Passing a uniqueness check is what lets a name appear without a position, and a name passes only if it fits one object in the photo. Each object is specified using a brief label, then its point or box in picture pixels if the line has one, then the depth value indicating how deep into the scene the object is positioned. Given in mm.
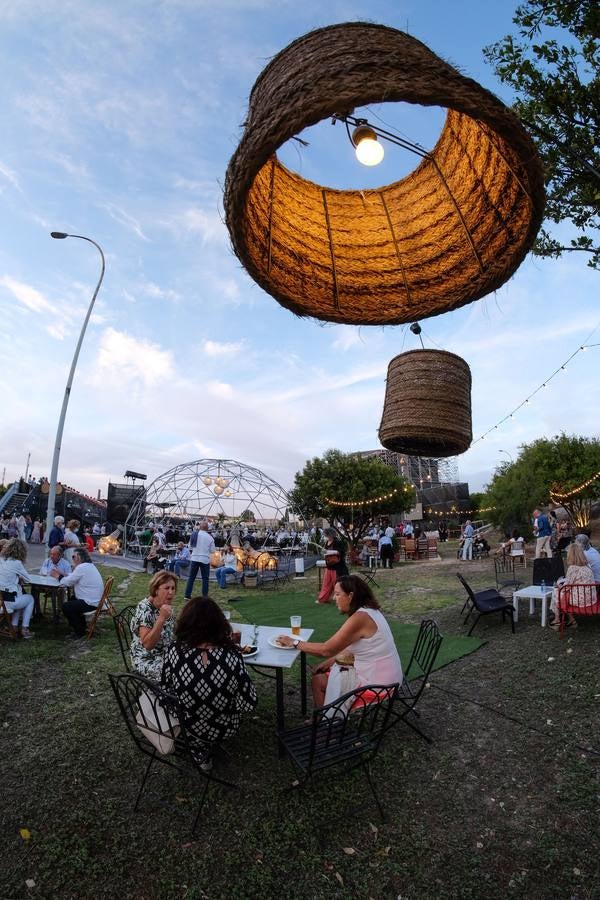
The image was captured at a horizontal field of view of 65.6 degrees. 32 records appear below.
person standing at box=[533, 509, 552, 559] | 13672
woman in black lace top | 3061
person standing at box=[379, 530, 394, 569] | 17672
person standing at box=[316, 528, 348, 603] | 9945
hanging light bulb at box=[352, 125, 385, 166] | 1721
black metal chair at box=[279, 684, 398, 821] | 2832
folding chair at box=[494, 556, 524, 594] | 10852
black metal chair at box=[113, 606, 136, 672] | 4883
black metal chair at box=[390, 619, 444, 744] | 3907
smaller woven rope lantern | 2326
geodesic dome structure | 25500
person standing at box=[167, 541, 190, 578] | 14781
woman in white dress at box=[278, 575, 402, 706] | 3646
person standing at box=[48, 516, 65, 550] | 10695
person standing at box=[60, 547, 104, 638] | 7055
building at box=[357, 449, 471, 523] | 43406
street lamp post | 13086
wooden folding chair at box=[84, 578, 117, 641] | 6946
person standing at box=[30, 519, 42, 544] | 23922
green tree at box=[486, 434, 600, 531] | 26750
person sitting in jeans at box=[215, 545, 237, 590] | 13289
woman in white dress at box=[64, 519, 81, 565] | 10343
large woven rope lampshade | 1224
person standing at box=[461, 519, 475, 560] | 19609
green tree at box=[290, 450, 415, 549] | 27594
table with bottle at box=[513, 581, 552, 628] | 7135
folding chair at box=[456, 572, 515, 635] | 7191
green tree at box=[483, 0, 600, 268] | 3238
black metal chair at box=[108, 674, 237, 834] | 2863
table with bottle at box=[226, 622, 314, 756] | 3625
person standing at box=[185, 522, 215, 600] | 9852
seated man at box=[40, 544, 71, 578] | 8180
